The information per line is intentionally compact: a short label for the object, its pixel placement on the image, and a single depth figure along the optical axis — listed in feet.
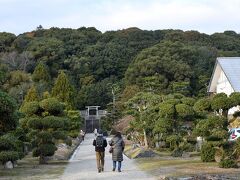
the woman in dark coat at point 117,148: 50.34
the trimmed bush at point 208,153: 56.85
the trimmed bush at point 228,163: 48.93
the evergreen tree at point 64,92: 153.28
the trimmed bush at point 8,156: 54.19
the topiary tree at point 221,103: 54.13
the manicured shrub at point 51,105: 69.15
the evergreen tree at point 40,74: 216.95
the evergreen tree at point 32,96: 127.89
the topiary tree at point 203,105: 55.57
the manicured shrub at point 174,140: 73.15
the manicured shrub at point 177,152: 72.69
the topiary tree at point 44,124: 67.31
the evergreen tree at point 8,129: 45.55
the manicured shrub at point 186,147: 73.69
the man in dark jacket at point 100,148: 51.37
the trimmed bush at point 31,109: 69.00
